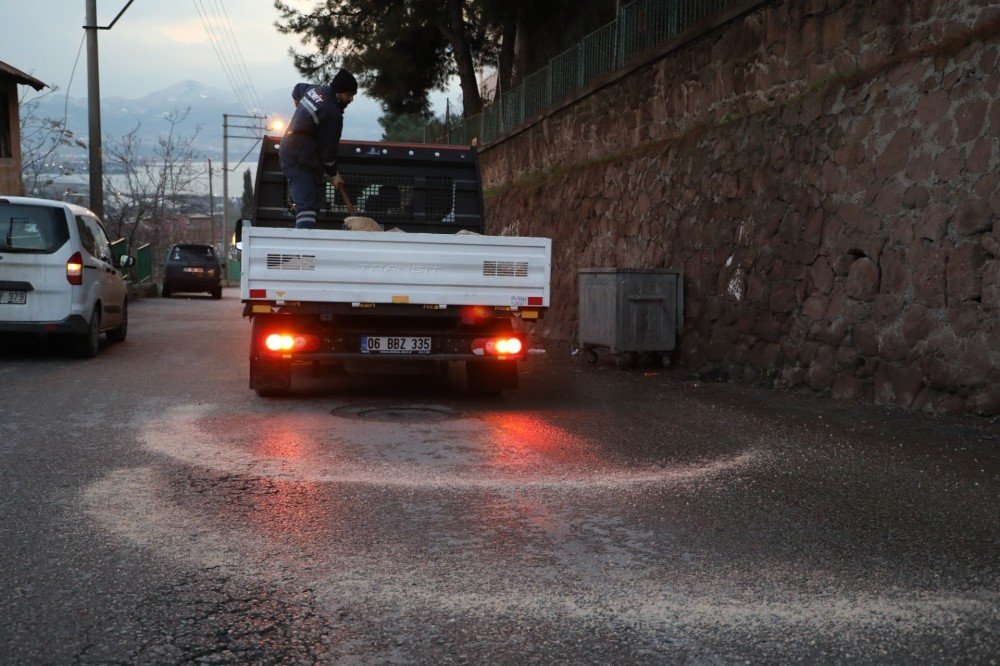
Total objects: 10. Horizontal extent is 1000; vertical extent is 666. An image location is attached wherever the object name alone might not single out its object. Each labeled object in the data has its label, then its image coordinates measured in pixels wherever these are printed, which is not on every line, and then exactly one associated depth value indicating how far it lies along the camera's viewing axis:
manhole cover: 7.78
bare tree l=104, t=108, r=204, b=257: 42.97
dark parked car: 31.00
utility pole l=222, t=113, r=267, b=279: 59.01
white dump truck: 8.09
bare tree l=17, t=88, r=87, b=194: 27.81
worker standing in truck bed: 9.52
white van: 11.11
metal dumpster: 11.46
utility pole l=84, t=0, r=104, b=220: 22.06
